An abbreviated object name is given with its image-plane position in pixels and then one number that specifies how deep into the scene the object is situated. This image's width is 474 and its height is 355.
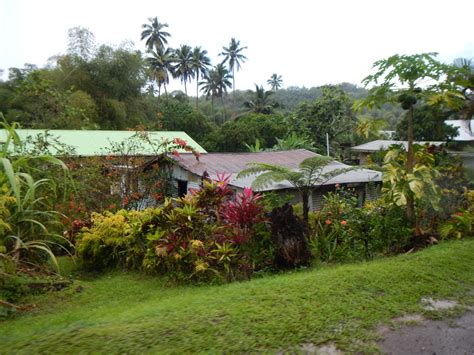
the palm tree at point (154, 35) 46.72
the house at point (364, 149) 29.70
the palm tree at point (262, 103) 42.84
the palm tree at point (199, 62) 48.06
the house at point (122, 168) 9.39
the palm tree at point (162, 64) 43.84
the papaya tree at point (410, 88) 6.14
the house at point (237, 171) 10.44
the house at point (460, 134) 19.99
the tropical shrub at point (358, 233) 6.35
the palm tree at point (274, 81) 65.69
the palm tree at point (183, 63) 47.05
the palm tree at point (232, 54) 53.69
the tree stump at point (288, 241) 5.97
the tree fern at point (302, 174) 7.00
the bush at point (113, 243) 6.50
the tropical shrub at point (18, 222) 4.38
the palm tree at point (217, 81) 49.44
